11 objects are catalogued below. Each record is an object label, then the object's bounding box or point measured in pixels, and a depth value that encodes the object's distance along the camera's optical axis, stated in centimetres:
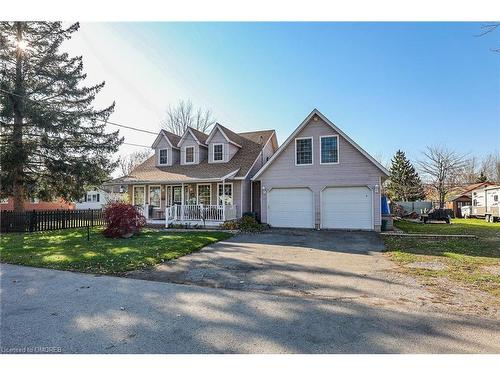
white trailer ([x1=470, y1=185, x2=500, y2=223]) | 2433
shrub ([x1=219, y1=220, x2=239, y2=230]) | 1603
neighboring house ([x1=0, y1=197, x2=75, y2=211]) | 2800
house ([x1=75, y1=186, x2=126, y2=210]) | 4284
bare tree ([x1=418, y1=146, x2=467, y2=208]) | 3425
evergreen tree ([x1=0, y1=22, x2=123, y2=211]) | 1672
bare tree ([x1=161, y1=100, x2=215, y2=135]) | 3500
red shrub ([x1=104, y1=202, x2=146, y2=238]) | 1286
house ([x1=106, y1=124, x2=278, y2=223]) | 1747
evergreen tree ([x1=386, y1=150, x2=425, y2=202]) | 3706
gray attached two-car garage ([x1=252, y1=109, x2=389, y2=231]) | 1537
